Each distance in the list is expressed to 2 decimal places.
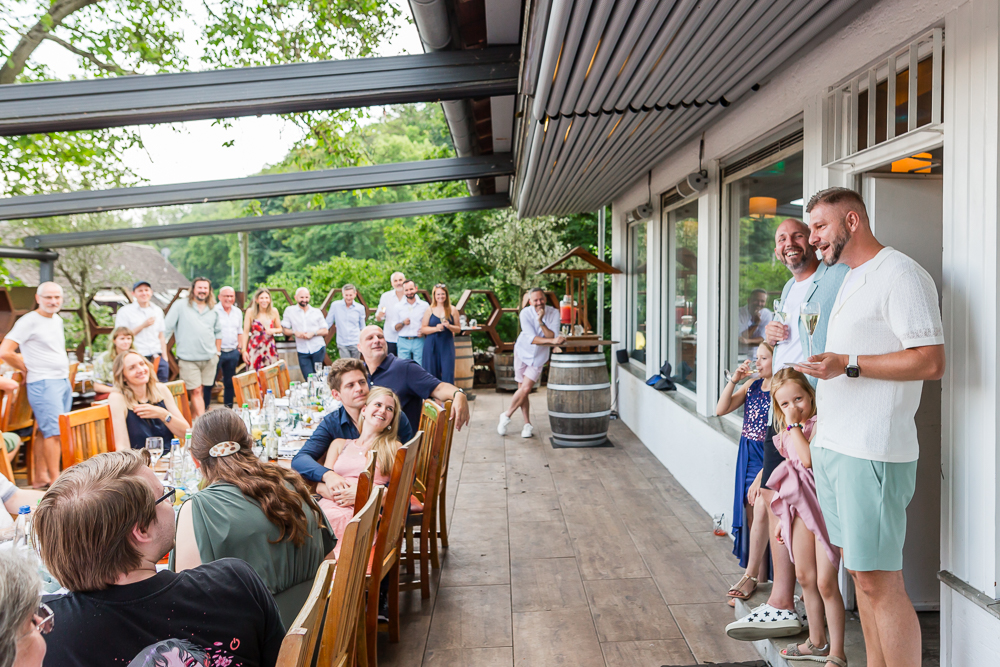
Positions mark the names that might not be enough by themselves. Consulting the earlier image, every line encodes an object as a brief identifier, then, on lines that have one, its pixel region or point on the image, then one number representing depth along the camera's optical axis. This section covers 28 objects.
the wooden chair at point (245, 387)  4.79
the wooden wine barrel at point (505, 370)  10.44
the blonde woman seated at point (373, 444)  3.08
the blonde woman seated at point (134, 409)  3.84
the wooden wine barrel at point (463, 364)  10.16
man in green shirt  7.30
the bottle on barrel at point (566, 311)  8.38
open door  2.85
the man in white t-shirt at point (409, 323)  8.33
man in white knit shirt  1.96
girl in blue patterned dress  3.13
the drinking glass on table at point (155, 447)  3.19
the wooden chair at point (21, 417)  5.39
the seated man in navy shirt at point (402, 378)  4.26
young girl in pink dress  2.45
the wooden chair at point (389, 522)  2.53
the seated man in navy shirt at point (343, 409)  3.28
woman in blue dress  8.19
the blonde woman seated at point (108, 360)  5.23
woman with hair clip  1.83
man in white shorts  7.19
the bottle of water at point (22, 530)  2.05
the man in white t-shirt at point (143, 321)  7.11
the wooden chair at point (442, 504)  3.71
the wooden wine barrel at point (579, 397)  6.50
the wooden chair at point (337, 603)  1.16
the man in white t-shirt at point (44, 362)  5.26
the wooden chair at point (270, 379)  5.35
